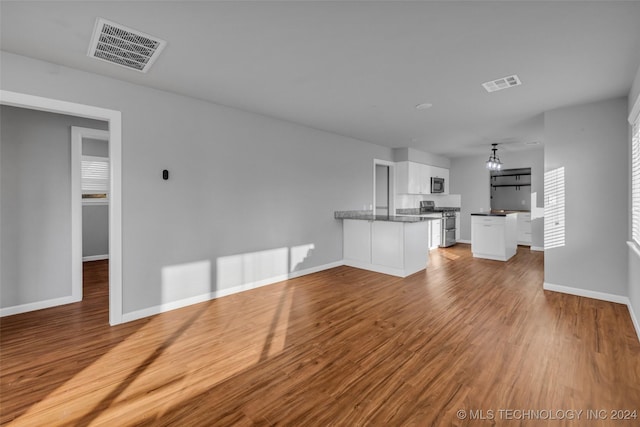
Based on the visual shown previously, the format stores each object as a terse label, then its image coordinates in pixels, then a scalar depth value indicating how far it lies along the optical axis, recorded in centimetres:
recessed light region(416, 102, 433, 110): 389
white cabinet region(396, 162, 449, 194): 707
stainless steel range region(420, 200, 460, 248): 784
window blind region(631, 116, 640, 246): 284
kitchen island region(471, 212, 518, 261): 615
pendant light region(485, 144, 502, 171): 657
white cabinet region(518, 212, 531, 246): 799
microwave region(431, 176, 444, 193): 798
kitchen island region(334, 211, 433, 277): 489
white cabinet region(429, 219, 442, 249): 755
